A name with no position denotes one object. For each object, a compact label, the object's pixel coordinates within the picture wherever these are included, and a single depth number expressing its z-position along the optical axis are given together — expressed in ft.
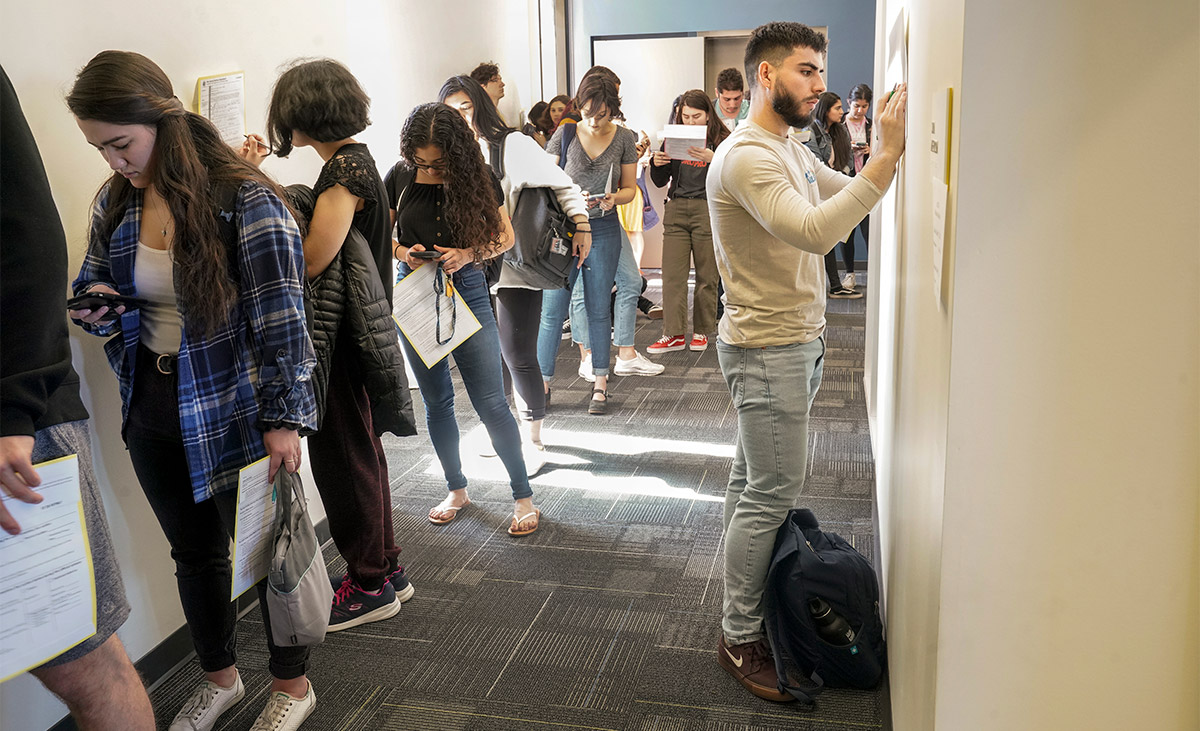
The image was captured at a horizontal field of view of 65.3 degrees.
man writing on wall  6.55
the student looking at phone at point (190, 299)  5.79
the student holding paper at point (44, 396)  4.97
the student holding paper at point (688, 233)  16.01
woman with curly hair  8.98
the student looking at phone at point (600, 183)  13.94
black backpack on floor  7.10
